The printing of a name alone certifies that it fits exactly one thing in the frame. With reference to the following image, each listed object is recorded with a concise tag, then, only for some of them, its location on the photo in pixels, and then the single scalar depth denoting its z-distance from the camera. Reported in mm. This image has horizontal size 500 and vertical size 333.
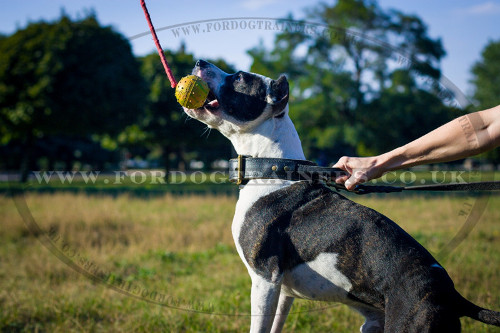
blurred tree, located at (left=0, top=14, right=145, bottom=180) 13312
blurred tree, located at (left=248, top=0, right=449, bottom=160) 11062
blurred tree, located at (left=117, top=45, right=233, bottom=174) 18109
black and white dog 1883
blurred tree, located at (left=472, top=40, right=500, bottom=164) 43488
